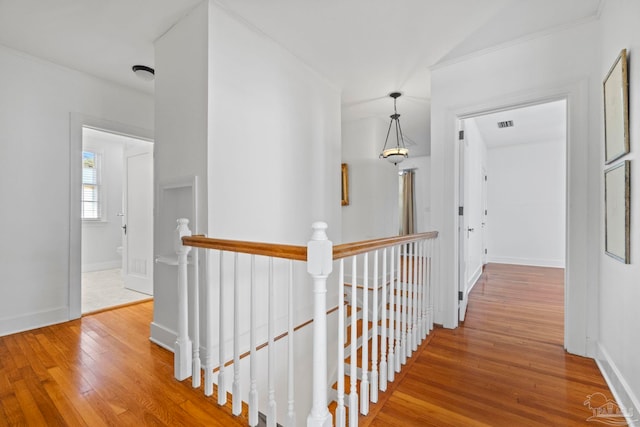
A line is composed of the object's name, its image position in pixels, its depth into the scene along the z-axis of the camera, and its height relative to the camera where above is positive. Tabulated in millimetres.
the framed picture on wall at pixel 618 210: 1592 +25
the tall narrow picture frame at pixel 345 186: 4590 +432
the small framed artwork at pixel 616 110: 1618 +627
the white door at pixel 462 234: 2895 -205
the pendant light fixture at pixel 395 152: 3900 +889
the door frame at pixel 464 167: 2314 +516
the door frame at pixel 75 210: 2932 +22
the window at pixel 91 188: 5410 +461
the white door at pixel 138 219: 3785 -86
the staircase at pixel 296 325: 1221 -769
